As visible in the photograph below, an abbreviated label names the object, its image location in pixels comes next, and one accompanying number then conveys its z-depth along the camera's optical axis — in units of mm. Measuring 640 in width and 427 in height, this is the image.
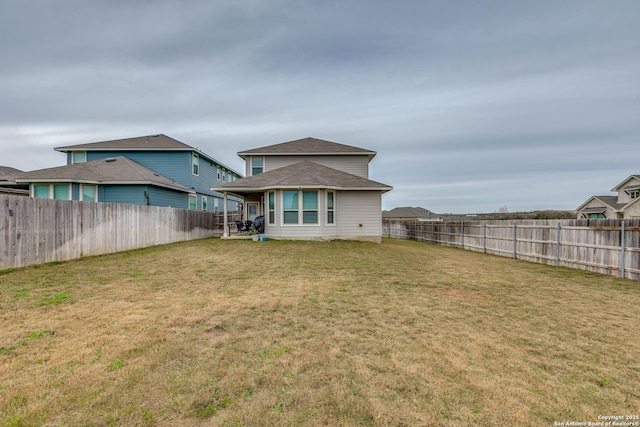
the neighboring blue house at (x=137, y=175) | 18297
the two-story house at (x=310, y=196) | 16219
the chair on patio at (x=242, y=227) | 19078
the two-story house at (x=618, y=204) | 31212
